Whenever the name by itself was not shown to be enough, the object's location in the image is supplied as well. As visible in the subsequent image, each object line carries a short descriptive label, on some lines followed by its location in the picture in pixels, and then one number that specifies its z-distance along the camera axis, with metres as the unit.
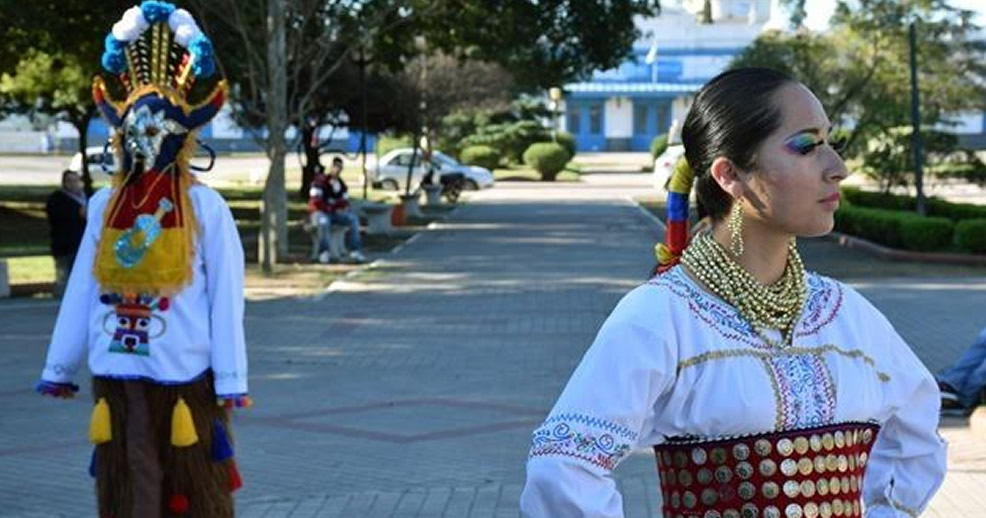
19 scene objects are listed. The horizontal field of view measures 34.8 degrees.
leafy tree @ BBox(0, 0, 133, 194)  23.62
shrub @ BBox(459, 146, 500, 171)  61.00
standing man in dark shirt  17.42
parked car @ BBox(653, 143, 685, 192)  44.00
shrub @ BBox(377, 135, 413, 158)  65.74
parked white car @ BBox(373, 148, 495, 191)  48.88
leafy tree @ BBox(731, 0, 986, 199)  30.65
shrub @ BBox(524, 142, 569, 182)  56.38
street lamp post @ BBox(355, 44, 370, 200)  30.62
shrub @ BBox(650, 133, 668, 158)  64.50
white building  85.44
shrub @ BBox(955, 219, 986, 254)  21.36
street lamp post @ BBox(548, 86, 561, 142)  62.70
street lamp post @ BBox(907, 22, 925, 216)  24.63
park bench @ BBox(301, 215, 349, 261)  22.86
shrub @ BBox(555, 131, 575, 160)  62.68
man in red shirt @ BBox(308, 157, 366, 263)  22.61
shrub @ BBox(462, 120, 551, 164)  62.41
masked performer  5.47
